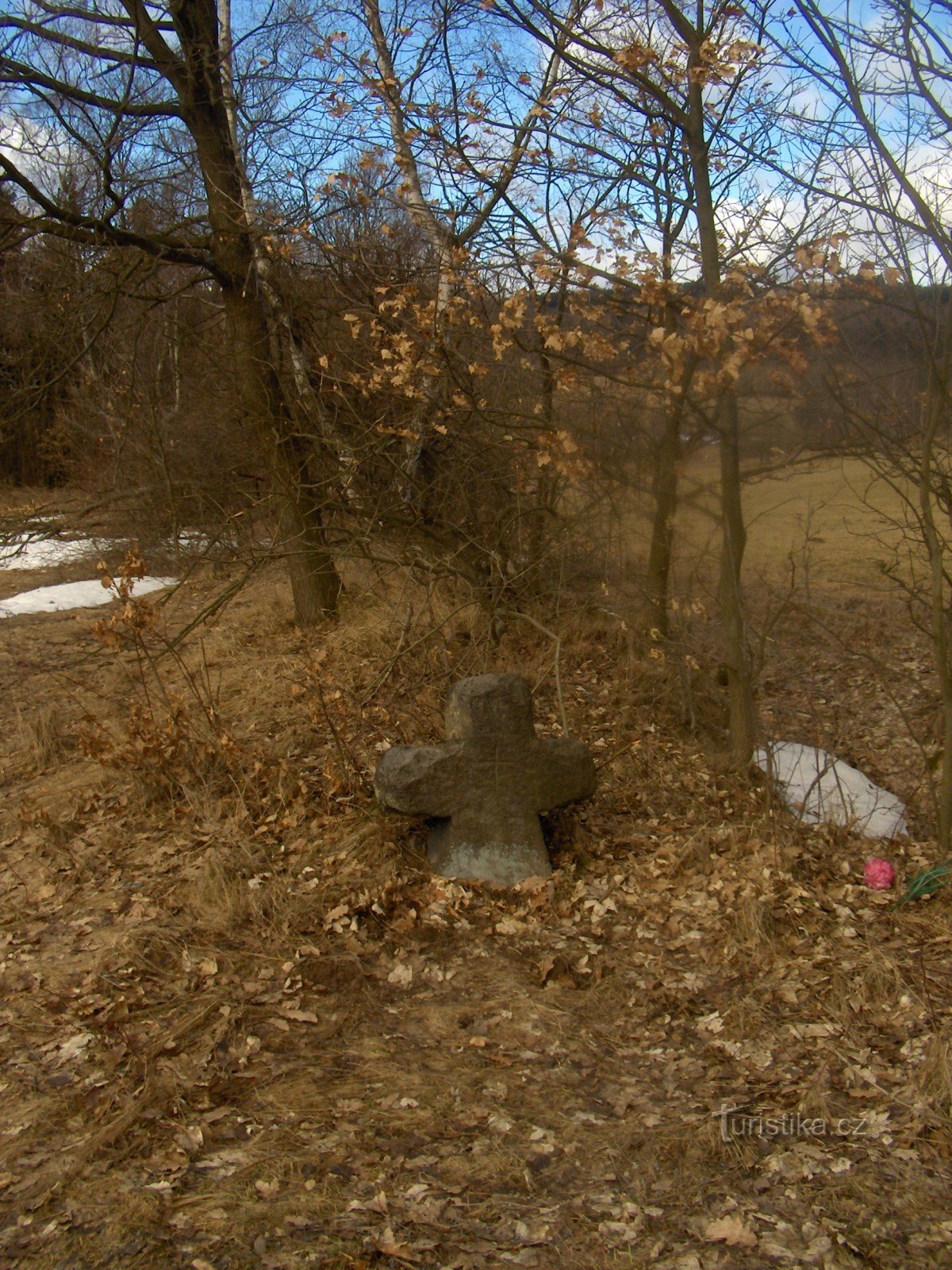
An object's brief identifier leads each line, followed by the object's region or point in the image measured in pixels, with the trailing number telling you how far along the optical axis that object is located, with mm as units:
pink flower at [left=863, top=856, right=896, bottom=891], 4570
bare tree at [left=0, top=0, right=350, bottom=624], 6910
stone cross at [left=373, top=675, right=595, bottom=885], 4625
